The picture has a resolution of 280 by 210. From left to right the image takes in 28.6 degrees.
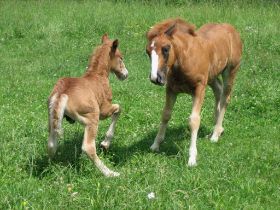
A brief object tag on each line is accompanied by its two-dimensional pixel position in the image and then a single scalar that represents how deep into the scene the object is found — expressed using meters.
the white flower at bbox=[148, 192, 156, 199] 5.42
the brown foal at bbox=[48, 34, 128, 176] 6.50
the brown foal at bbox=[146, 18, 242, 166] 6.79
